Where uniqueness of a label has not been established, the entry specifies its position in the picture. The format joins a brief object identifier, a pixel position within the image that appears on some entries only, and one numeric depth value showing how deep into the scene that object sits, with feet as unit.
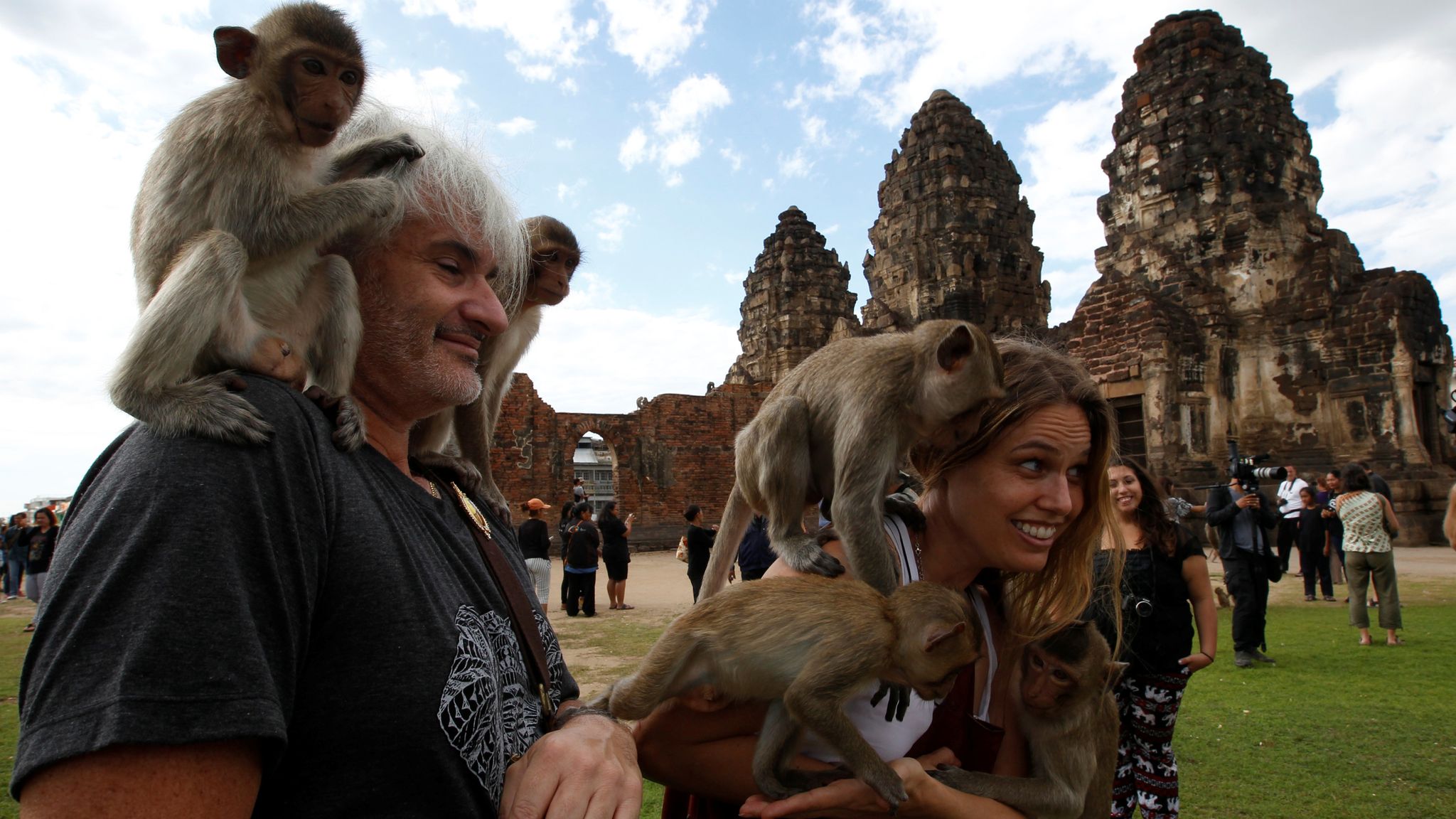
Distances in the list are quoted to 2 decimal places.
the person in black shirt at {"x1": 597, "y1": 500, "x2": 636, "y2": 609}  40.04
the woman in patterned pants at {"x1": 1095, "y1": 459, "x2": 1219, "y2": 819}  12.00
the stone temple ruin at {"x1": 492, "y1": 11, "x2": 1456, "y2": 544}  56.65
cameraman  24.08
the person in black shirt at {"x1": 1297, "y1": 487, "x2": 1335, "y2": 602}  35.76
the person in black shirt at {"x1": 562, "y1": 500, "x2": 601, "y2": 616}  36.65
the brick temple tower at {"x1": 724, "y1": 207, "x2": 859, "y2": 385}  97.60
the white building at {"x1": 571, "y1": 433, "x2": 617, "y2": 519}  124.47
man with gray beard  2.97
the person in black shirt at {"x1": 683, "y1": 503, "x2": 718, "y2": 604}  34.47
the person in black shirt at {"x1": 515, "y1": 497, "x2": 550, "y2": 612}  36.52
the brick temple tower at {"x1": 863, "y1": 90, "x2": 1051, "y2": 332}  81.82
